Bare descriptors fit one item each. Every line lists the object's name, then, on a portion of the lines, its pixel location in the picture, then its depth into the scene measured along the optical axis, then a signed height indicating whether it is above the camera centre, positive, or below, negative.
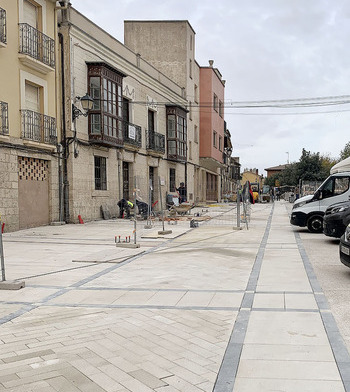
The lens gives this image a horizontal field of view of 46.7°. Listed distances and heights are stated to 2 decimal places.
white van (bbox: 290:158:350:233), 12.94 -0.21
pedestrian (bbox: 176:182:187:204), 25.69 +0.24
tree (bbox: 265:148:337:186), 51.59 +3.36
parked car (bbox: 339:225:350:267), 6.54 -0.90
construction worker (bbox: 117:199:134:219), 19.40 -0.40
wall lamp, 15.78 +3.69
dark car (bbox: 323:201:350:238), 9.88 -0.62
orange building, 36.34 +6.77
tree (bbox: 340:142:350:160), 51.16 +5.49
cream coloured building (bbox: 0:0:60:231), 13.58 +3.06
